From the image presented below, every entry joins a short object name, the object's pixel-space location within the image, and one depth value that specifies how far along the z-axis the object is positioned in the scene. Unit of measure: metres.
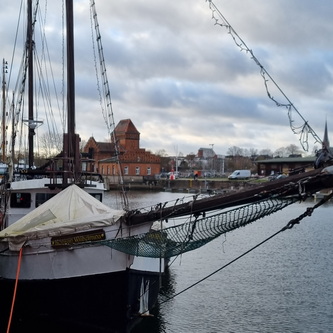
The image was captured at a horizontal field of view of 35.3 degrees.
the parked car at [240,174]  88.74
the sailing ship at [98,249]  10.27
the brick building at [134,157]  106.57
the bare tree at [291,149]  163.51
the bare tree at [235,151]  191.75
